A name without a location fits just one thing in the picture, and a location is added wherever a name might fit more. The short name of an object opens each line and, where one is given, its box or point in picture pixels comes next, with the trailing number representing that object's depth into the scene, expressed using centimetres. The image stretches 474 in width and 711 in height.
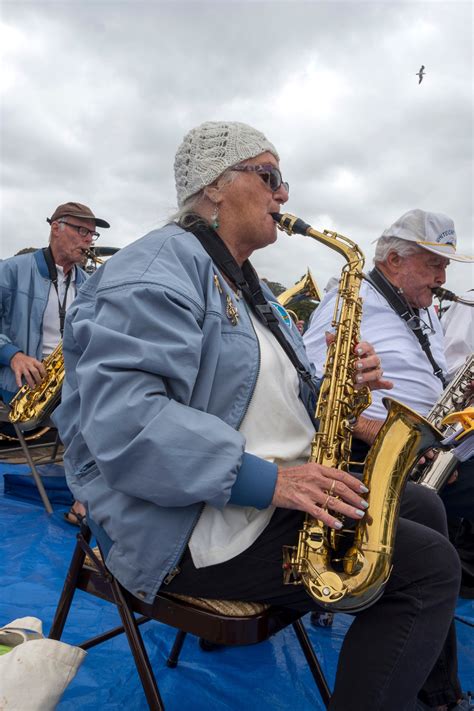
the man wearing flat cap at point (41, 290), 445
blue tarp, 223
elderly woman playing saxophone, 144
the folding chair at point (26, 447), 407
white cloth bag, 154
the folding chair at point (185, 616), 154
